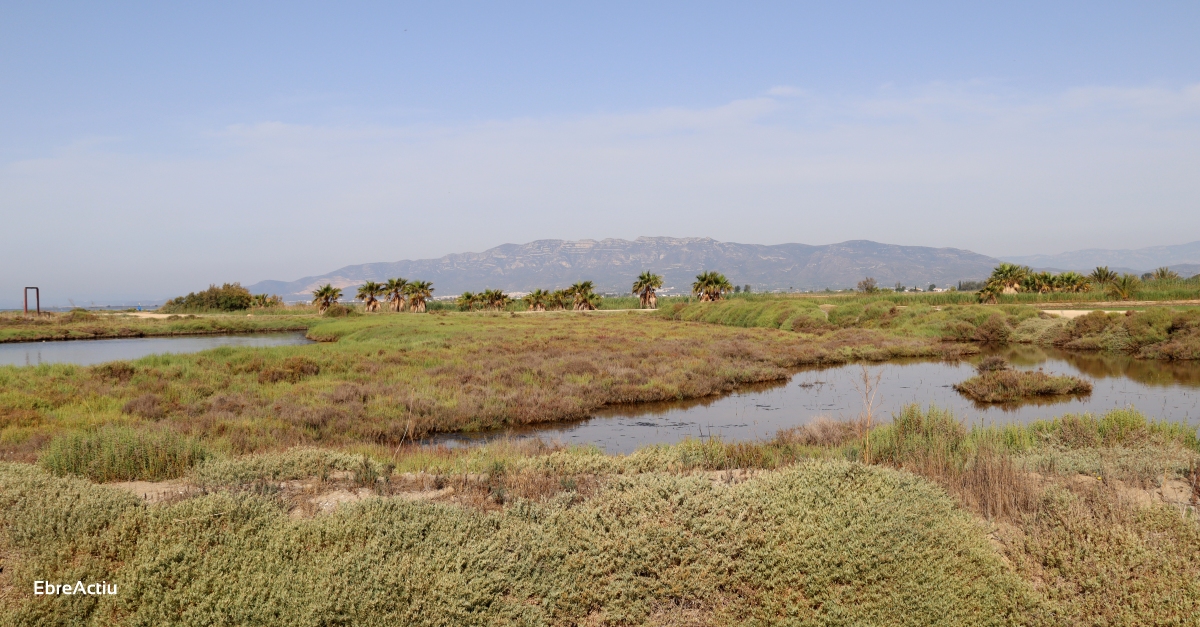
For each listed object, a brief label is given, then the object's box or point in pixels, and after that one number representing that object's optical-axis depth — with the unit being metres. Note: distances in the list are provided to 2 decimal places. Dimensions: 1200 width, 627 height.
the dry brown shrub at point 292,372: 18.95
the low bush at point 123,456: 8.17
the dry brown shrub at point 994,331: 36.28
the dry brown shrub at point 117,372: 18.17
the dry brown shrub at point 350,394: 16.20
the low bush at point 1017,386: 18.17
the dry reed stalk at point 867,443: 7.07
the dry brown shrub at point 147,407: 13.97
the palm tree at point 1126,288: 55.03
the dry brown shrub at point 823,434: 11.12
